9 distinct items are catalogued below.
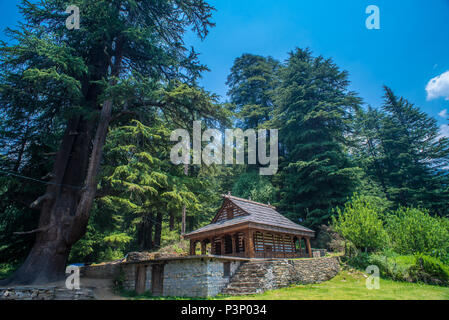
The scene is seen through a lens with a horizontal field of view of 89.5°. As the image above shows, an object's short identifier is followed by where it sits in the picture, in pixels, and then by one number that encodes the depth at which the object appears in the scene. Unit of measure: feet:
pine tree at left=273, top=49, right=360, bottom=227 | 77.97
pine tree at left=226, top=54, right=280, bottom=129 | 117.50
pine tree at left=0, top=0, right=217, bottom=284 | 37.17
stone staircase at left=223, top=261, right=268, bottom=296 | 34.68
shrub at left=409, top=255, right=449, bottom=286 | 43.57
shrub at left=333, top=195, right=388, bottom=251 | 55.16
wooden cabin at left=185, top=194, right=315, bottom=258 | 48.03
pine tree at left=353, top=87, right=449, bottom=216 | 89.66
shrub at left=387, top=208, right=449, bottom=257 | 47.83
